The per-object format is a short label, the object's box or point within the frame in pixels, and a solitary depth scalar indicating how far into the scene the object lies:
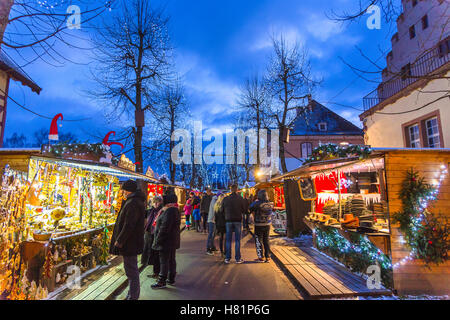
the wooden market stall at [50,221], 4.14
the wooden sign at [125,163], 7.50
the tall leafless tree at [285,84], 14.72
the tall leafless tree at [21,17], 3.68
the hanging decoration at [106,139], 7.10
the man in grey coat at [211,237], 8.20
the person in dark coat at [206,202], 11.85
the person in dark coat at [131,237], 4.07
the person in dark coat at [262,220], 6.89
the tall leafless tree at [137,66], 11.93
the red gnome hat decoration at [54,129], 5.23
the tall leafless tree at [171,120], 20.78
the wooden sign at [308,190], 9.62
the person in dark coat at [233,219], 7.00
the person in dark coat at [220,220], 7.51
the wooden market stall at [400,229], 4.62
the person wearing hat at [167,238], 5.00
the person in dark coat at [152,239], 5.69
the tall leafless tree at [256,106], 20.03
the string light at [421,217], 4.66
